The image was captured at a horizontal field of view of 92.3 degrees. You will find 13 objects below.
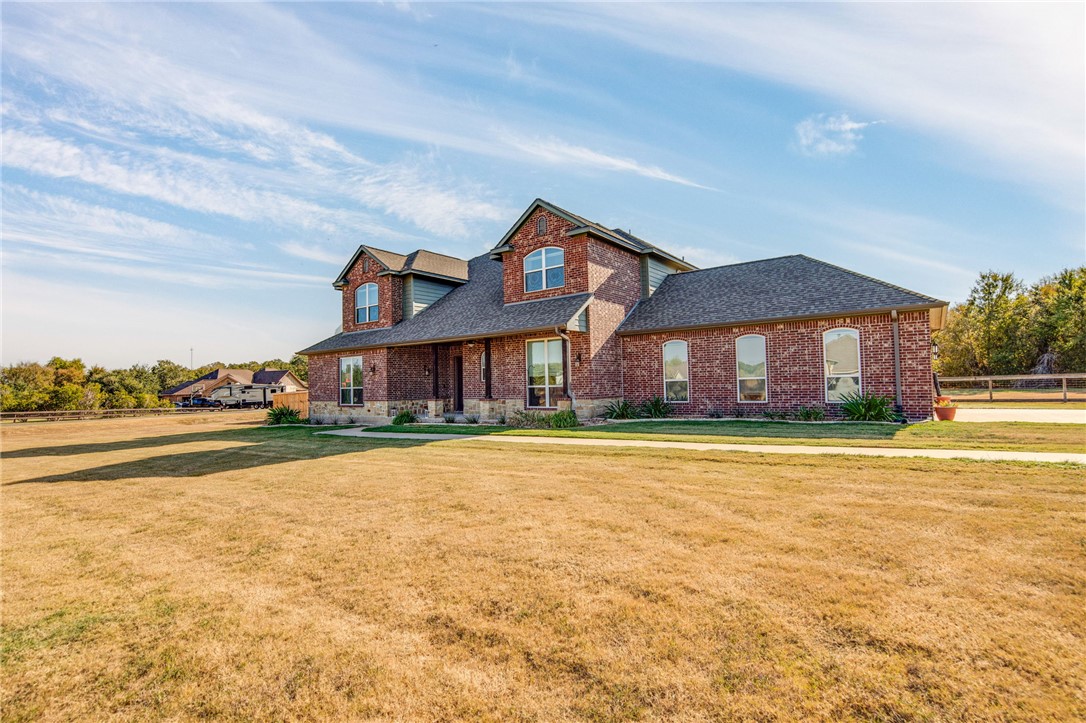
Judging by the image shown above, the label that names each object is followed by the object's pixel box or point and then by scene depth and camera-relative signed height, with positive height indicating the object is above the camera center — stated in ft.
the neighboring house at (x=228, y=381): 210.38 +0.42
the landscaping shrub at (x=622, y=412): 58.80 -4.34
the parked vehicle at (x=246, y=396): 183.21 -5.02
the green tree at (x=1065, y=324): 107.45 +8.34
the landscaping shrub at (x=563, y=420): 53.21 -4.65
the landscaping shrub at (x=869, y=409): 46.80 -3.74
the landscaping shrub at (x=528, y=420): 56.80 -4.91
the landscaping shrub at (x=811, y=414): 50.21 -4.36
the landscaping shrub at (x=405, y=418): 68.08 -5.27
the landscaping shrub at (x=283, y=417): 81.15 -5.53
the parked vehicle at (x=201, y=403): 187.27 -7.37
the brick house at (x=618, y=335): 50.31 +4.34
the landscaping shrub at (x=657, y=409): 58.23 -4.08
